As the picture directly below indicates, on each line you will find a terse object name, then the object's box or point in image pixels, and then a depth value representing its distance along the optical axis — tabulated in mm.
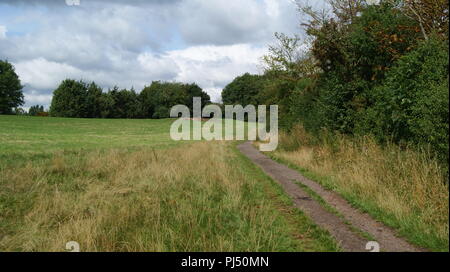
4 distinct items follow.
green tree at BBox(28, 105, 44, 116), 141675
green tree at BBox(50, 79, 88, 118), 83212
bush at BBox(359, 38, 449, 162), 6926
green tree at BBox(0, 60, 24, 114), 77000
